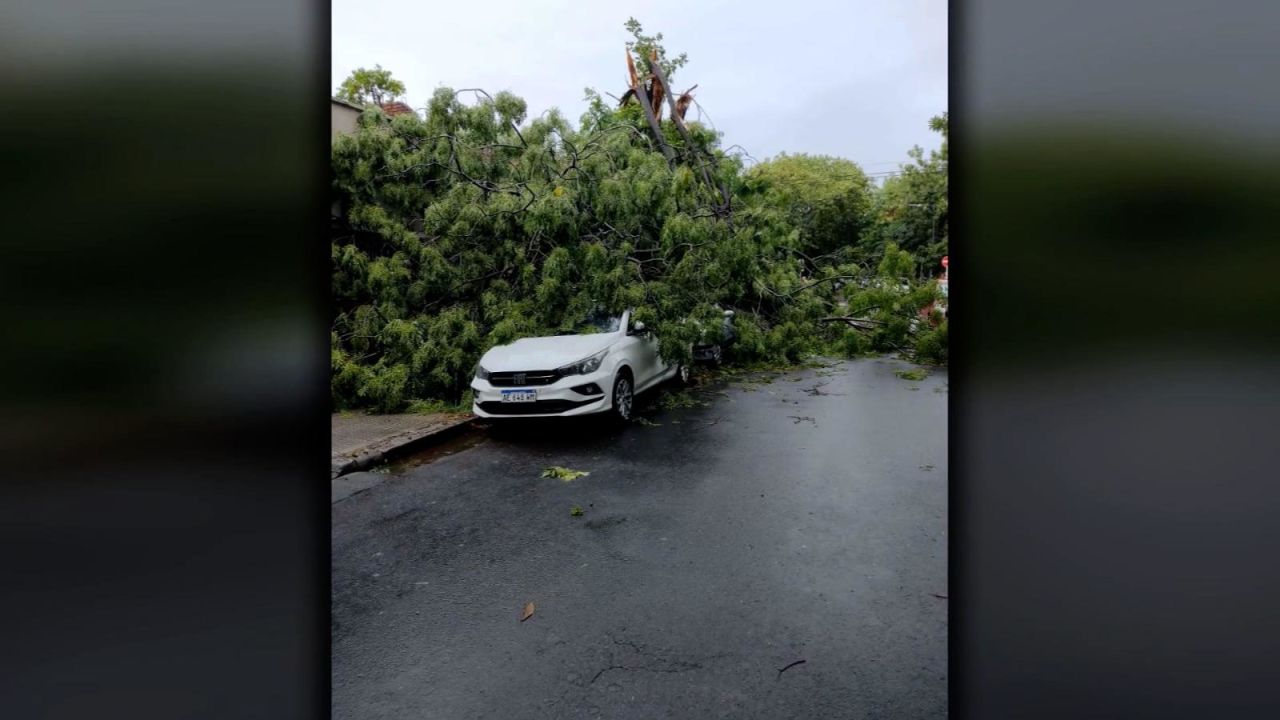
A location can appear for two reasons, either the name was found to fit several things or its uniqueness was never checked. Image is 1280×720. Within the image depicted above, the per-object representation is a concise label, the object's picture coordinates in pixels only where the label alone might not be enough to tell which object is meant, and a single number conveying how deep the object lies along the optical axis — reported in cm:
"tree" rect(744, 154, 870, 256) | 3906
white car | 778
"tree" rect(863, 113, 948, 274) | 3030
